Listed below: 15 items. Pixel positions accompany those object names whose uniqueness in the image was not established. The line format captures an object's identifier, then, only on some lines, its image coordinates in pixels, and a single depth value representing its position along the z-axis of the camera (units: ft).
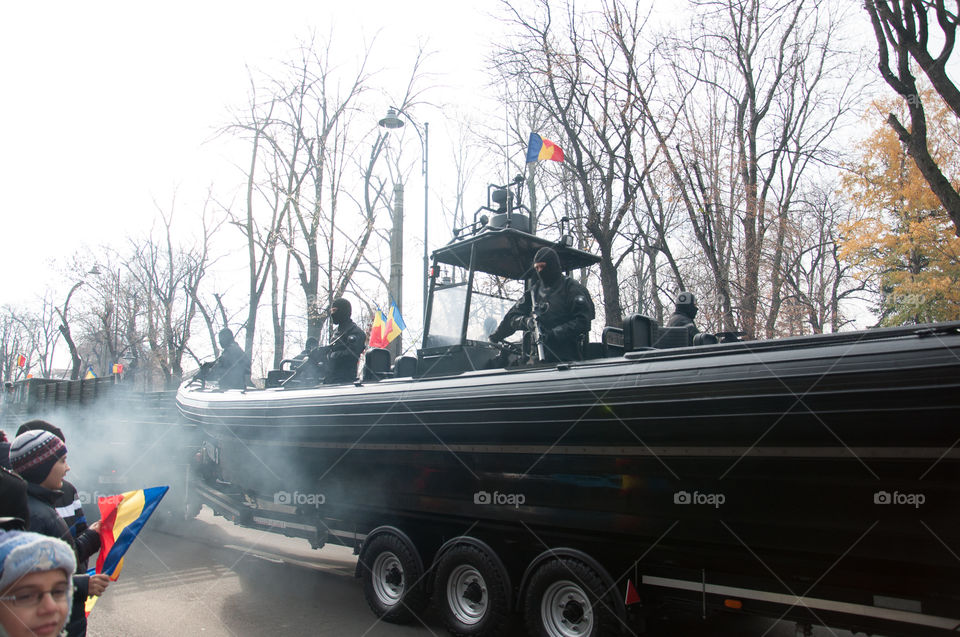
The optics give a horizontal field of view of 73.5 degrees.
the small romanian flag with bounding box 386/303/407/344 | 36.47
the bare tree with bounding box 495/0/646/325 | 46.34
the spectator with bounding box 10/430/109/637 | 9.80
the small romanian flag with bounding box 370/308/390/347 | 36.19
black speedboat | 10.71
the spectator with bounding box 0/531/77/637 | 5.74
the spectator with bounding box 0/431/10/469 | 10.39
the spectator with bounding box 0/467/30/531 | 8.09
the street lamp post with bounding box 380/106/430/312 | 52.42
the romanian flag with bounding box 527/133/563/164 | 31.86
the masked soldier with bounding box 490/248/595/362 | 17.29
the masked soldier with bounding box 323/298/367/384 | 23.73
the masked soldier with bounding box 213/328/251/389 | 30.42
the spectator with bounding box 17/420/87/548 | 13.03
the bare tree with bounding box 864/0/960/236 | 25.89
